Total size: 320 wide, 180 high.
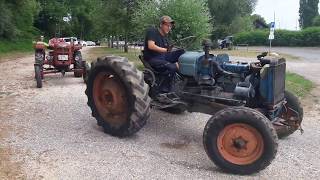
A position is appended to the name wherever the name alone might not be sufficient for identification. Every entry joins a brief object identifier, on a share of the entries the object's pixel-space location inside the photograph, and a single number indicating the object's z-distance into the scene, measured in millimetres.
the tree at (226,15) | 33925
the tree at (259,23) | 58881
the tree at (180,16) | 12371
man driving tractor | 4951
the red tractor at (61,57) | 9489
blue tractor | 3864
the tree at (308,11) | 50421
